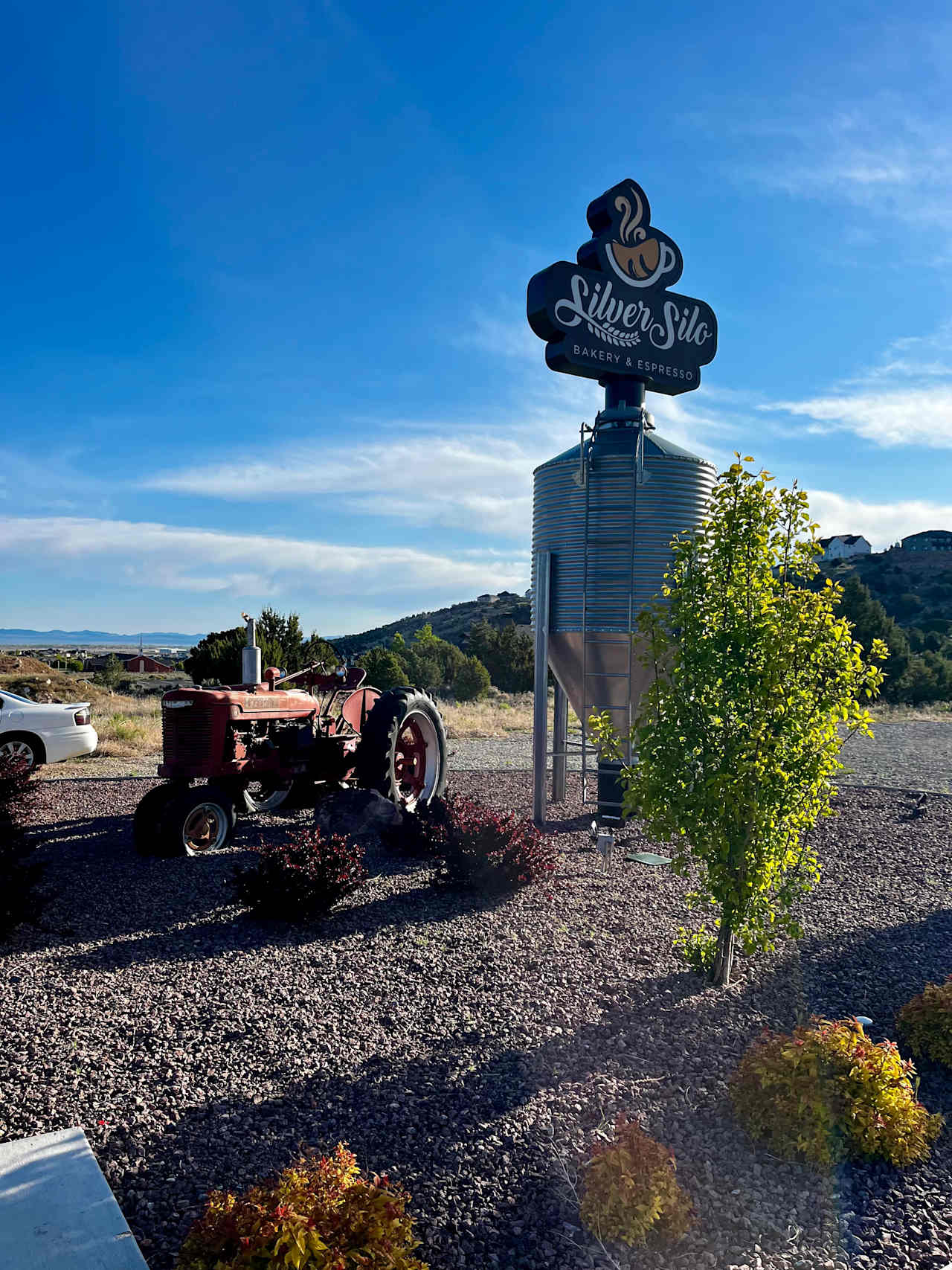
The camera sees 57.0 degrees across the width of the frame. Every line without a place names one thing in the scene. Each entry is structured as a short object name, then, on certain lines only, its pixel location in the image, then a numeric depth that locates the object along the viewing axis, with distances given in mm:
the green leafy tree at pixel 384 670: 26309
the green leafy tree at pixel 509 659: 34531
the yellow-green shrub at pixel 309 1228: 2512
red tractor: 7914
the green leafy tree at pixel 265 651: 21156
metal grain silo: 9047
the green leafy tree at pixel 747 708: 4926
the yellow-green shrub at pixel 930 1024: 4438
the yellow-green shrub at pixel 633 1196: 3000
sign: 9219
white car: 13562
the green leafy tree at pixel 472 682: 30547
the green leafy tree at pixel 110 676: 34906
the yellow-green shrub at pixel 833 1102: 3566
